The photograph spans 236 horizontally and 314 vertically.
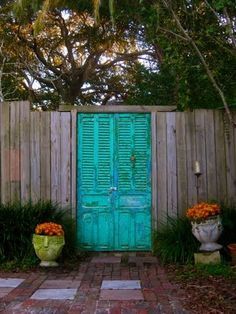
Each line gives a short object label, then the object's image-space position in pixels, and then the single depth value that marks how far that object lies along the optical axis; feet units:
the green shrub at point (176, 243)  21.20
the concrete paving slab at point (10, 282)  17.30
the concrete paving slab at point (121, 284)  16.81
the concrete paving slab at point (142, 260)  21.68
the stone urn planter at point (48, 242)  20.21
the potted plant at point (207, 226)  20.42
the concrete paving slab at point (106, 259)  21.93
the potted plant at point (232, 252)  20.45
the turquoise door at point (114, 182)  23.62
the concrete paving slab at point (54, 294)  15.34
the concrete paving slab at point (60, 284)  17.04
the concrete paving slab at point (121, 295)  15.19
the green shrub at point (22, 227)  21.16
